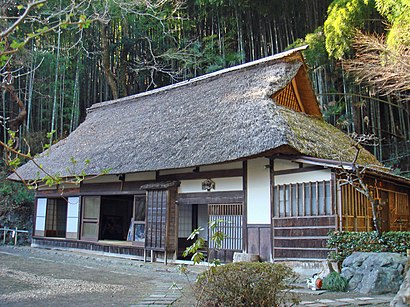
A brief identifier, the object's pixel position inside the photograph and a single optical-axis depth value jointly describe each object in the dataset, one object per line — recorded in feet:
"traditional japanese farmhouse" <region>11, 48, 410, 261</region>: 26.48
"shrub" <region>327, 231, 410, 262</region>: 22.02
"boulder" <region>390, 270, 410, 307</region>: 13.78
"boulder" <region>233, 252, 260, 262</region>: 27.68
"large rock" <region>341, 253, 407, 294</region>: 19.76
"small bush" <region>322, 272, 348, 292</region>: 20.95
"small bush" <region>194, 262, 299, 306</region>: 11.77
